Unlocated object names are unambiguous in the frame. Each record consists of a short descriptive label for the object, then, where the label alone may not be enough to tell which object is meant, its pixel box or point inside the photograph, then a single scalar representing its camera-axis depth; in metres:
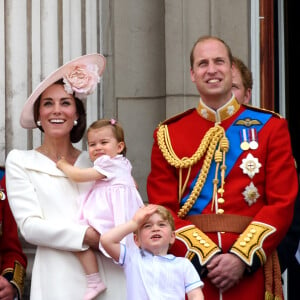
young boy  13.66
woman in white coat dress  14.30
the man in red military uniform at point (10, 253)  14.97
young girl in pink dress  14.34
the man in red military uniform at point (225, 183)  14.28
